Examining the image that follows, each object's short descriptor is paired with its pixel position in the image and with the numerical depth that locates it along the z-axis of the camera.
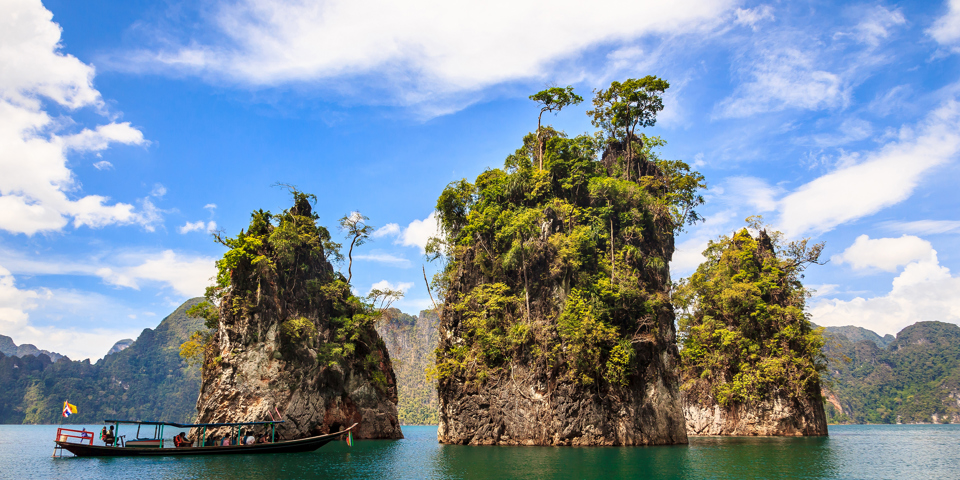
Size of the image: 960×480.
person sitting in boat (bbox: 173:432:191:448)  28.98
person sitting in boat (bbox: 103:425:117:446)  29.53
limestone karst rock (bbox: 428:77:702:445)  30.64
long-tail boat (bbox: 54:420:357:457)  27.39
